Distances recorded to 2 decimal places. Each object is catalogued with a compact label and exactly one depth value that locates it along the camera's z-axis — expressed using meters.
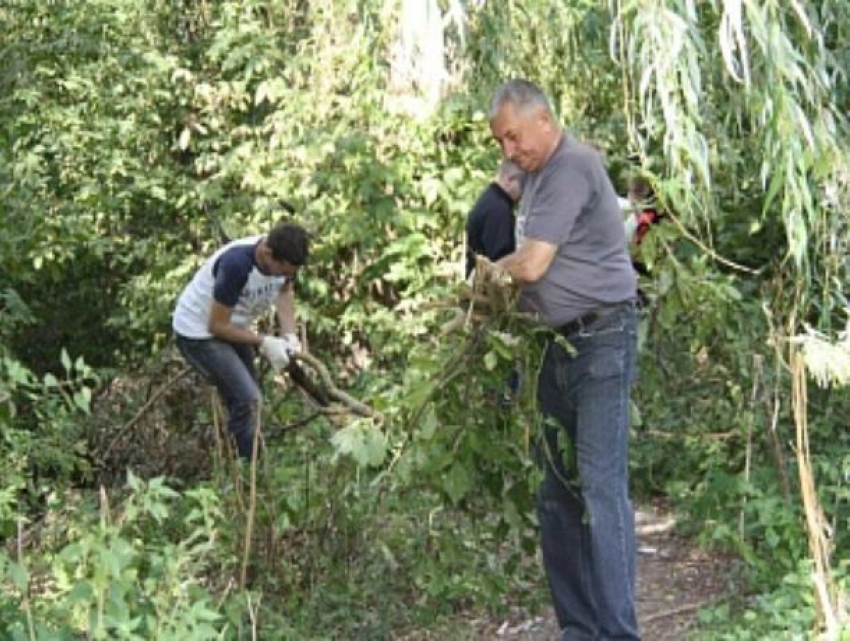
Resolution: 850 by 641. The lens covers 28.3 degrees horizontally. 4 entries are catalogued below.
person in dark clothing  7.08
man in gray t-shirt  5.23
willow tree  4.66
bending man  7.73
